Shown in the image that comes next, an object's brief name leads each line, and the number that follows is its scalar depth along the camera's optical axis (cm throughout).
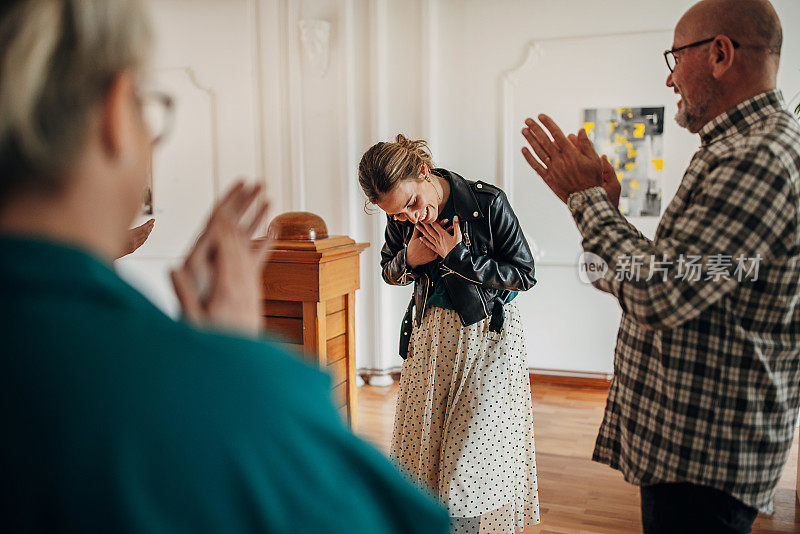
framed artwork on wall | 491
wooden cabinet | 277
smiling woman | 250
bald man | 133
